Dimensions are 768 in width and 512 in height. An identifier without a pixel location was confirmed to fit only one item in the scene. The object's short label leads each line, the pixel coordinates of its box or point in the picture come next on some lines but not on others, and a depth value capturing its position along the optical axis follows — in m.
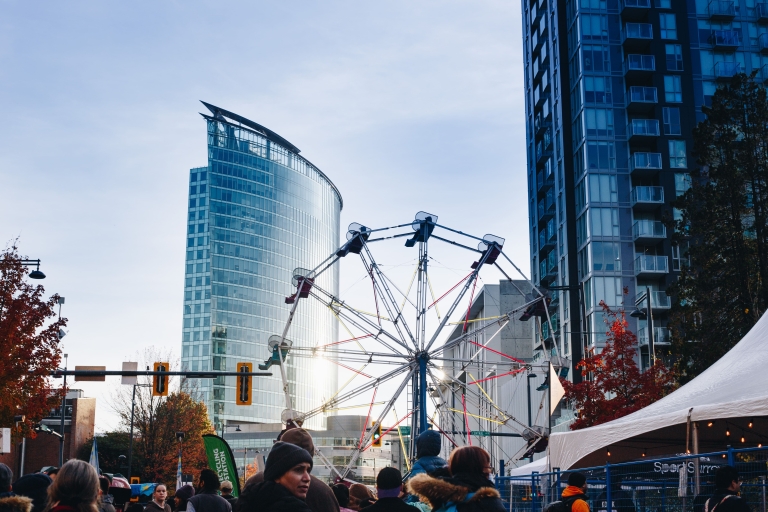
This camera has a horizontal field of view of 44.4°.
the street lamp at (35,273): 36.00
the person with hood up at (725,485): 8.30
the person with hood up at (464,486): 6.09
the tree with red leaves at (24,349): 33.88
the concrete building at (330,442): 154.62
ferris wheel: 31.22
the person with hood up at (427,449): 7.37
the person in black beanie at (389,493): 6.11
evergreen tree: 32.38
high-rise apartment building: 64.62
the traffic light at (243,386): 31.73
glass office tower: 158.88
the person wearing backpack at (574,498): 11.04
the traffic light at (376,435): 30.21
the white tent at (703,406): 12.30
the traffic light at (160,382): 31.78
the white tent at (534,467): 25.79
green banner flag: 12.51
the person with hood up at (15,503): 6.11
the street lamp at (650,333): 36.91
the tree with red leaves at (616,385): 38.50
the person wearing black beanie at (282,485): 5.17
